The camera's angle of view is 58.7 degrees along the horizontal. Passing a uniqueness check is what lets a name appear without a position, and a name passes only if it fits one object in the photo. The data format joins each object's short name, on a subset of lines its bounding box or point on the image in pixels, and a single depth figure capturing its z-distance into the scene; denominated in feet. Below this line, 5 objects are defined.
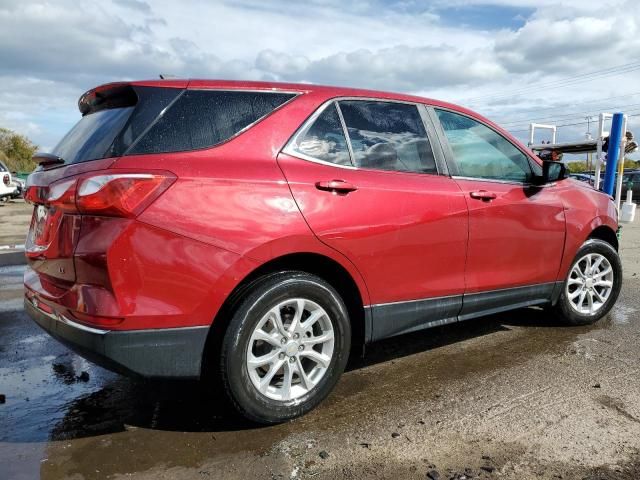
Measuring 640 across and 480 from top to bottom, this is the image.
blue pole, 34.71
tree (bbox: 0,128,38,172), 175.28
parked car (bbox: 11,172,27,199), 77.46
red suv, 8.71
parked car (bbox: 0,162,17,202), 71.87
